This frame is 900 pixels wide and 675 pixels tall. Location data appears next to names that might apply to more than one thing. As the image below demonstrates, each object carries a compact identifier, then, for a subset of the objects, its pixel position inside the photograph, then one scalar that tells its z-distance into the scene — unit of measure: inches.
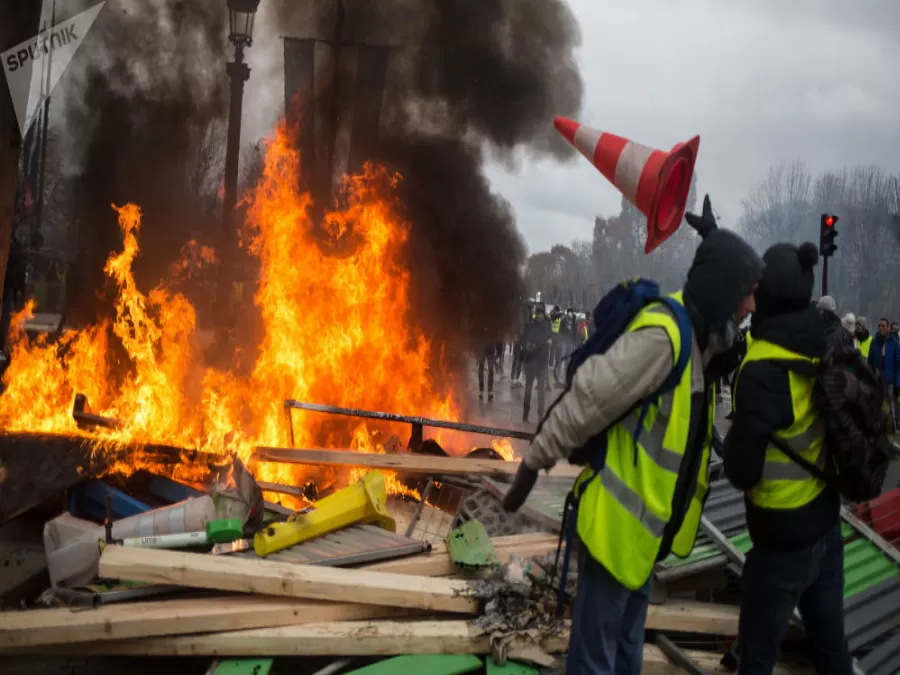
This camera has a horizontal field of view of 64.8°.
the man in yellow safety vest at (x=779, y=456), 115.1
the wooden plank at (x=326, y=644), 137.5
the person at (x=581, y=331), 766.7
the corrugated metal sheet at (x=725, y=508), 179.0
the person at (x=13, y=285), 346.0
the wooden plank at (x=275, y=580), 141.9
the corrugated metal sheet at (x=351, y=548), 160.9
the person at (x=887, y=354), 482.0
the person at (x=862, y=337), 467.2
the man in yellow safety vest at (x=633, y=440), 97.6
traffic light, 542.0
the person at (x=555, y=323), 687.1
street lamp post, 356.5
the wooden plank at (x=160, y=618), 136.3
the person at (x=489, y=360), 539.4
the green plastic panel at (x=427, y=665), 134.1
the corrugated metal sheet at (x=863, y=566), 167.6
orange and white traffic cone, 120.7
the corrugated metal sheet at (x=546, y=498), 185.6
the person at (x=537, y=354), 498.7
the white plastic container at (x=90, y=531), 158.2
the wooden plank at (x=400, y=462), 231.0
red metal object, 199.3
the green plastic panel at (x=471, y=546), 155.9
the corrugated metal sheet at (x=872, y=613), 150.4
